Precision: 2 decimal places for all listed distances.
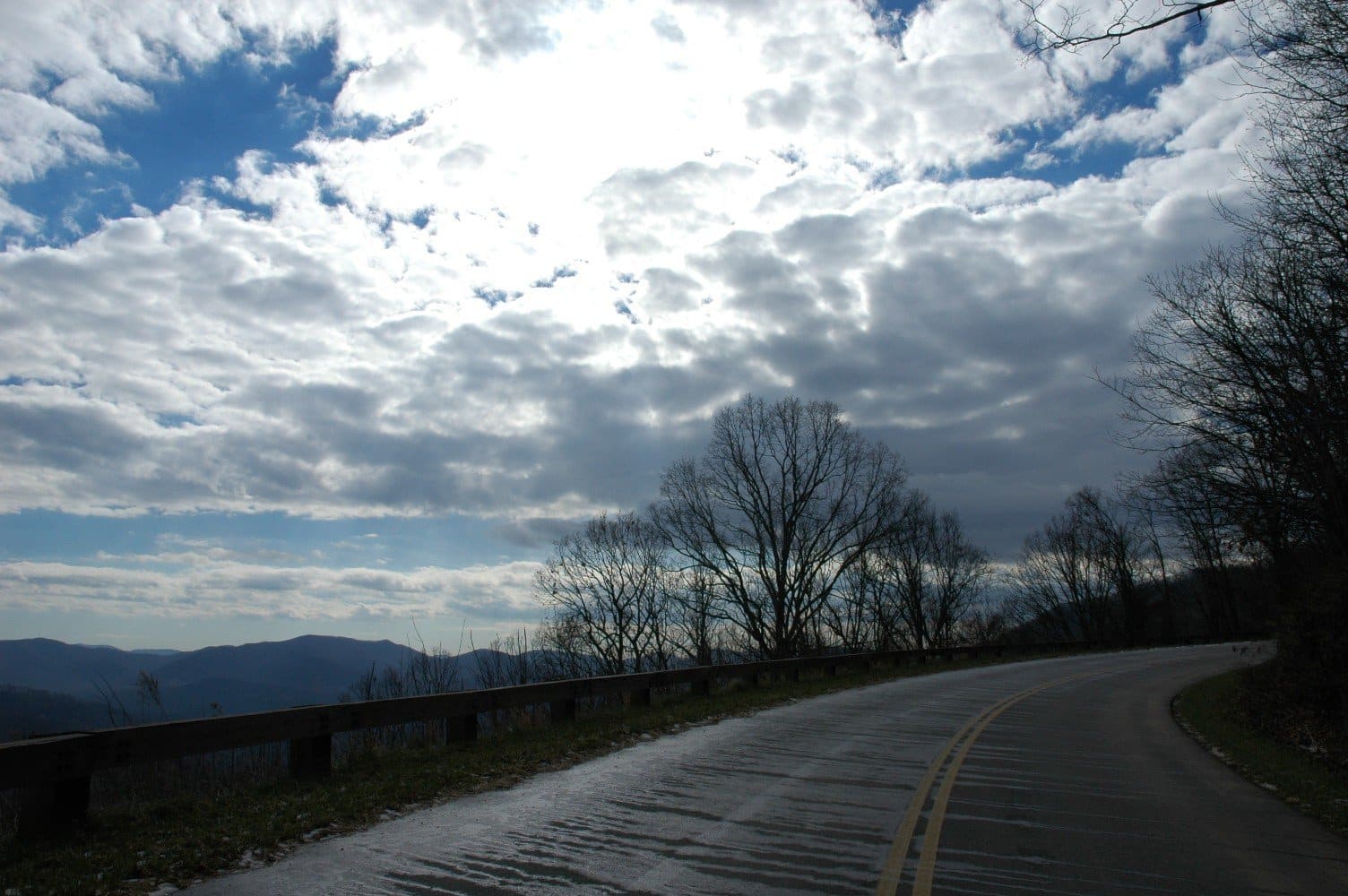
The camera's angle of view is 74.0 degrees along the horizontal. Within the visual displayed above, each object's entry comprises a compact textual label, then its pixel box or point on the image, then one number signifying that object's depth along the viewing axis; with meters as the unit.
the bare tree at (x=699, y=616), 45.81
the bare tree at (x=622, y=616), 47.66
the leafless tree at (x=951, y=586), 68.38
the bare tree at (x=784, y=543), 45.69
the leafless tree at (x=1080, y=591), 76.62
